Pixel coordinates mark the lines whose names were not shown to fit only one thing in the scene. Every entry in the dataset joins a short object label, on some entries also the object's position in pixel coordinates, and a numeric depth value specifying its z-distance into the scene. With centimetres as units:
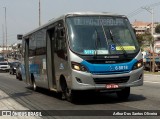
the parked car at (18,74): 3457
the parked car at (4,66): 5903
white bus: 1256
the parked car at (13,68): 4772
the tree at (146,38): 5298
